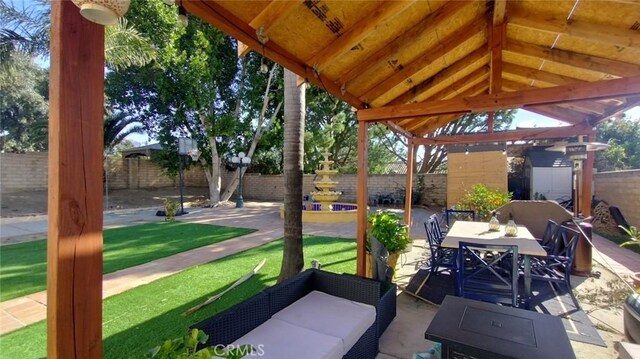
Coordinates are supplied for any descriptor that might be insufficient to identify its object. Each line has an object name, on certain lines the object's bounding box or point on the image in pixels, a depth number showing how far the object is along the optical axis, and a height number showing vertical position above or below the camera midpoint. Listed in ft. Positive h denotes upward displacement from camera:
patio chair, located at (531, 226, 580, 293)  10.80 -3.23
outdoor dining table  10.15 -2.39
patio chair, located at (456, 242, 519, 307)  9.46 -3.73
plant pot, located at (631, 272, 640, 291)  10.67 -3.70
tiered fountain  31.30 -3.56
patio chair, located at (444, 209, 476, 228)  17.93 -2.62
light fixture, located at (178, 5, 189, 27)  5.69 +3.11
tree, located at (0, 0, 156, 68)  24.12 +11.72
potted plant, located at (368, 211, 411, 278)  12.36 -2.42
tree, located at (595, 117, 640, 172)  45.93 +5.98
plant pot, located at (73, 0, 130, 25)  3.53 +2.04
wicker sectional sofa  6.18 -3.57
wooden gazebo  3.72 +3.77
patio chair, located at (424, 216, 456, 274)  13.14 -3.38
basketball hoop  39.78 +3.06
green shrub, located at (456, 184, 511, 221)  21.49 -1.82
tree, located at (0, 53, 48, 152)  47.32 +11.28
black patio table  4.27 -2.47
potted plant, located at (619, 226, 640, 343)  7.73 -3.76
